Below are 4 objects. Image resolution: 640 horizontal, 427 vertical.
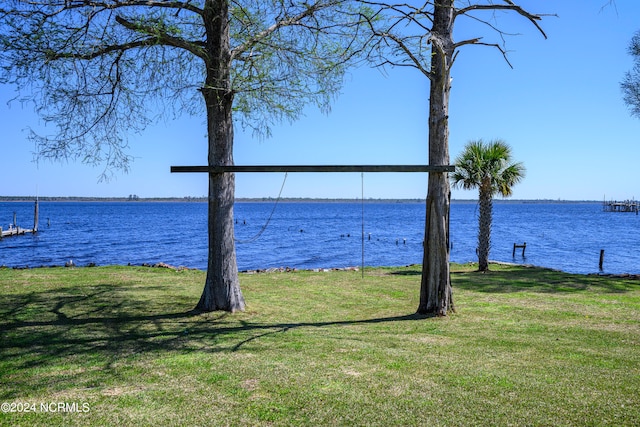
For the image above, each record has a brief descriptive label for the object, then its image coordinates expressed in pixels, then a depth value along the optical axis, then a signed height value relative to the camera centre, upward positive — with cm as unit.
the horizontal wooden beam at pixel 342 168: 939 +57
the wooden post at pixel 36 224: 5369 -306
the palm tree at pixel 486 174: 1958 +106
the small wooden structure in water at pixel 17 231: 4837 -361
